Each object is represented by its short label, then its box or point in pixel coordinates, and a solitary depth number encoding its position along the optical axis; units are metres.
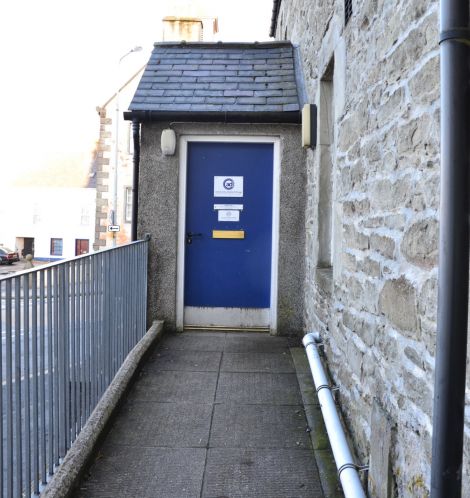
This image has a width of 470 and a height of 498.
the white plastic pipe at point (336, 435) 2.80
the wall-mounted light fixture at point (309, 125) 5.50
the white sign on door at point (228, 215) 6.61
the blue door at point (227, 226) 6.59
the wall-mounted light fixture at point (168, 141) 6.31
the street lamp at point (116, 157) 24.62
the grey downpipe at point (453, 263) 1.76
